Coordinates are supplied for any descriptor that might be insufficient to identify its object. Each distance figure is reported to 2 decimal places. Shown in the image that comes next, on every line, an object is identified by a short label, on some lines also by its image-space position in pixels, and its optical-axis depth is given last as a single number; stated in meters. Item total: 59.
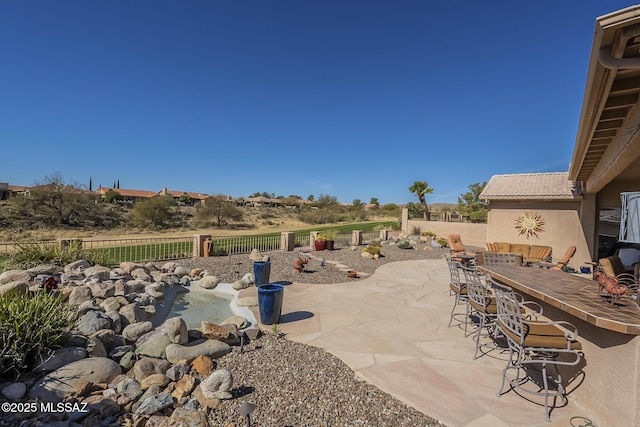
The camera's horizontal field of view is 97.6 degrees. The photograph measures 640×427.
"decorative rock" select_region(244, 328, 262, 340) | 4.34
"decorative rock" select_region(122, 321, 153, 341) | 4.41
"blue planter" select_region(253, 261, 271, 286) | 7.48
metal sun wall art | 12.03
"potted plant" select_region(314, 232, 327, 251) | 14.20
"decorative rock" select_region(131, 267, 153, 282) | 7.73
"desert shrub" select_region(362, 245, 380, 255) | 12.52
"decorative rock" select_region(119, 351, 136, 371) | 3.58
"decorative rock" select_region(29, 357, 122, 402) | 2.85
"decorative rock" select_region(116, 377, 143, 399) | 2.95
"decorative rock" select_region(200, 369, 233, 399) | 2.88
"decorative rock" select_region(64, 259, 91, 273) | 7.35
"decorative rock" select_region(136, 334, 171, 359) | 3.79
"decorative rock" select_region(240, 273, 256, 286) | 7.84
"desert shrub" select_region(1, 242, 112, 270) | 7.57
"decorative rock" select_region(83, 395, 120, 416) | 2.68
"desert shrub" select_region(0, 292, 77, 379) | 3.04
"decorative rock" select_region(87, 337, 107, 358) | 3.64
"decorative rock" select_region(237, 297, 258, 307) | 6.15
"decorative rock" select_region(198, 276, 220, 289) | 7.92
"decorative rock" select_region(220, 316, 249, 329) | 4.81
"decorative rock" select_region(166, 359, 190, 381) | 3.28
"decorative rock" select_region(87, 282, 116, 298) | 5.82
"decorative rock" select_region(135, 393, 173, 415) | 2.67
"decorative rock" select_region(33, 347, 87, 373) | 3.16
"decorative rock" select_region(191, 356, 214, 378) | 3.40
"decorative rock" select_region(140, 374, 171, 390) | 3.11
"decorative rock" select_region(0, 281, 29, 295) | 5.14
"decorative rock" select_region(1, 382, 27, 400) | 2.75
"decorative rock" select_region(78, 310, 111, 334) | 4.24
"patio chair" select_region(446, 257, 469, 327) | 5.13
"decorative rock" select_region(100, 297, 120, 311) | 5.29
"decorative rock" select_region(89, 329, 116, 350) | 3.99
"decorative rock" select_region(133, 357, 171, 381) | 3.33
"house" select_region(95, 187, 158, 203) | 50.96
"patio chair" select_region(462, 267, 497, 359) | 4.12
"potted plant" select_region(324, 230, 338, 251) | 14.35
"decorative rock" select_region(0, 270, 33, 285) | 6.00
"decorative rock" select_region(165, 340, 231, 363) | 3.69
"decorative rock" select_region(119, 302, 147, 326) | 5.04
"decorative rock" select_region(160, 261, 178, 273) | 8.88
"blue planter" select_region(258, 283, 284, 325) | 4.91
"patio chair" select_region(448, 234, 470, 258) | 11.78
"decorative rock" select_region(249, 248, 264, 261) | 10.82
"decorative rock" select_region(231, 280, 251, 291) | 7.56
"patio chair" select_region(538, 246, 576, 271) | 9.20
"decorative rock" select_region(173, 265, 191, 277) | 8.60
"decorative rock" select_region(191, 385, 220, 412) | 2.77
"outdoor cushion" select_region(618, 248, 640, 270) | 8.22
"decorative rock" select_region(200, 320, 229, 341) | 4.16
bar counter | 2.27
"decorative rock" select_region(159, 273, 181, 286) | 7.70
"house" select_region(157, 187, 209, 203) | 58.91
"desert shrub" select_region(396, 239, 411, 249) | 15.40
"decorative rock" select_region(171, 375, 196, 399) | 2.97
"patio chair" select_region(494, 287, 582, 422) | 2.81
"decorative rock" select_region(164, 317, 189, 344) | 3.97
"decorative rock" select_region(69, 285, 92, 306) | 5.43
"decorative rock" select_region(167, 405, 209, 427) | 2.42
